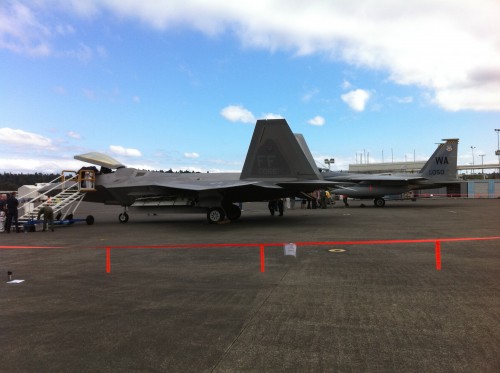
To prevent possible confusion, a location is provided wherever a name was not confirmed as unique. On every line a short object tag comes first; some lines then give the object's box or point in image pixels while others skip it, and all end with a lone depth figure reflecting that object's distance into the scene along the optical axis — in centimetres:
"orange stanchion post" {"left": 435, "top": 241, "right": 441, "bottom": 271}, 699
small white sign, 716
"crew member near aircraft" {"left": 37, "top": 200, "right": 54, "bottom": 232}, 1585
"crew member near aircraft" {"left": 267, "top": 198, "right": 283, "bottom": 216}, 2175
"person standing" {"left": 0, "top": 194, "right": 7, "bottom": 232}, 1600
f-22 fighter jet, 1600
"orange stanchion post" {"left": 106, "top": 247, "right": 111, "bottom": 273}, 742
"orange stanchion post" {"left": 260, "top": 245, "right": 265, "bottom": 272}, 721
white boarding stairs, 1820
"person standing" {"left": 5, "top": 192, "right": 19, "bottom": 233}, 1533
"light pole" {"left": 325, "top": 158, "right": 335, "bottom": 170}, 5923
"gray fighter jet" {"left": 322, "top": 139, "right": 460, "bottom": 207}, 2870
